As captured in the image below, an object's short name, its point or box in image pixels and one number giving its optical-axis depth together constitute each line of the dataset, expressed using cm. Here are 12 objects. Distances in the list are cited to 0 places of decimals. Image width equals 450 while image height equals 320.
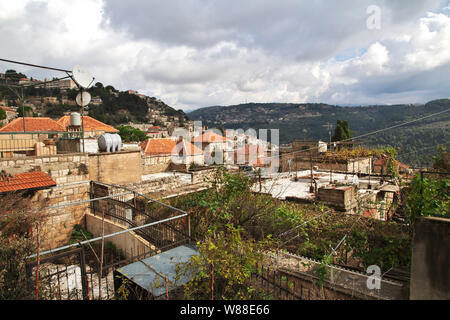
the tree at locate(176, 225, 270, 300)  370
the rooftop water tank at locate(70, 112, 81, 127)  1357
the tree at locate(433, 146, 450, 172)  1118
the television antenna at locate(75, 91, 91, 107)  1126
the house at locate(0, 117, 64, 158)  1152
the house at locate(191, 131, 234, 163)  4483
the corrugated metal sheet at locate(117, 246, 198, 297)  389
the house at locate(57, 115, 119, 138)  3113
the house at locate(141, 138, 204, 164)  1833
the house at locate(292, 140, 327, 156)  2241
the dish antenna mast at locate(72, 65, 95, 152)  995
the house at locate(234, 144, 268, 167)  3549
